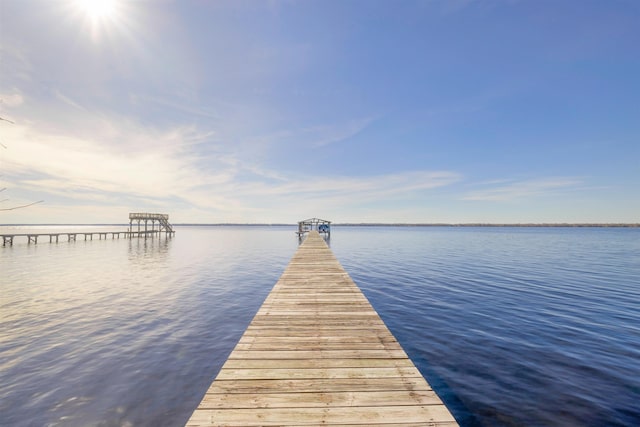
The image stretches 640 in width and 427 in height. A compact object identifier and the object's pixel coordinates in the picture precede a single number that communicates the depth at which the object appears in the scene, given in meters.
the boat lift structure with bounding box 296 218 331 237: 55.91
